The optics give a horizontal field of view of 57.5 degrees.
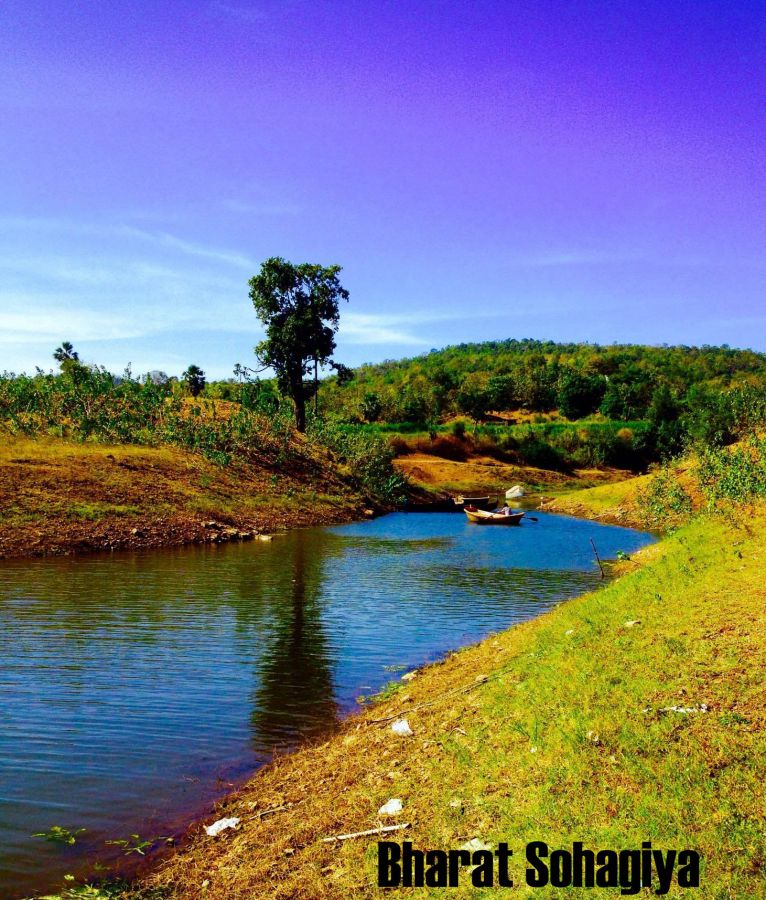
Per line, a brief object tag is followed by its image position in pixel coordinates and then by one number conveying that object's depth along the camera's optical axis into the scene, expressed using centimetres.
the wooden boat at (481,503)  5956
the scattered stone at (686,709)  871
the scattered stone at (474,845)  683
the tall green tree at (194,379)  9738
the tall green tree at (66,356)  7661
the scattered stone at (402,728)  1066
